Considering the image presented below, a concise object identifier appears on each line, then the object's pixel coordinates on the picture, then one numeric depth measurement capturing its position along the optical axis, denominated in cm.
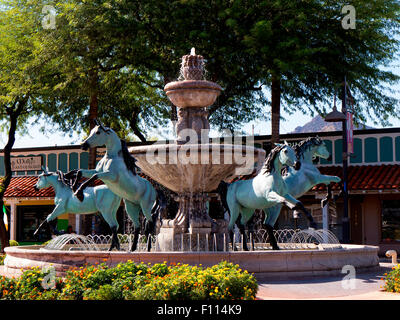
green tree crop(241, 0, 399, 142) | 2317
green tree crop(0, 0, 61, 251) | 2544
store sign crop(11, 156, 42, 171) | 3352
